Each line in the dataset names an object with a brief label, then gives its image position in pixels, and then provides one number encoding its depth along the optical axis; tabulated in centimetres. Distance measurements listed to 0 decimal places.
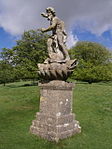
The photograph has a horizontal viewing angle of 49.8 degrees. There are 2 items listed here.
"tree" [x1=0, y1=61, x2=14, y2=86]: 2118
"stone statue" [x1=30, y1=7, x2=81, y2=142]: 505
